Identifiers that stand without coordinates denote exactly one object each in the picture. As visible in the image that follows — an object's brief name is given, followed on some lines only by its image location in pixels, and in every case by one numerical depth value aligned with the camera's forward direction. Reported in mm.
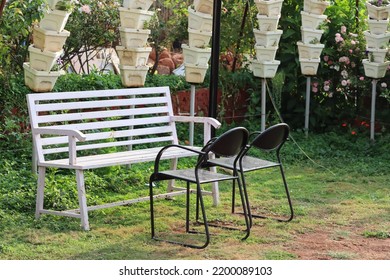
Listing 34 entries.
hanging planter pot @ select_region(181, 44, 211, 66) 12102
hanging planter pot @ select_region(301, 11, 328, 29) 14046
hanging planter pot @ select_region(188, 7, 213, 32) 11922
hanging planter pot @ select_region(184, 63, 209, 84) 12179
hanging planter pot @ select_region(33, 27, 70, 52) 10081
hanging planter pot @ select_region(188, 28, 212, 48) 12014
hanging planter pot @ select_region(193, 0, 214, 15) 11849
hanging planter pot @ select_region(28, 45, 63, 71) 10142
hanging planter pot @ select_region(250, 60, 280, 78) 13749
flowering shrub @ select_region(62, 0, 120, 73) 13552
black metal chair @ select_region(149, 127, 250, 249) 8181
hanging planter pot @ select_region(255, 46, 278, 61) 13661
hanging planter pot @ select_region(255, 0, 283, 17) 13288
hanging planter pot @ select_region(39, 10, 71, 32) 10065
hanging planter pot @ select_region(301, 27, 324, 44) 14172
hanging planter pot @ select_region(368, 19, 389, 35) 13804
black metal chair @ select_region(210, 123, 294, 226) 8698
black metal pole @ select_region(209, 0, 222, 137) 11366
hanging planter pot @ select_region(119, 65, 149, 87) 11553
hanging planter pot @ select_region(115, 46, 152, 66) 11476
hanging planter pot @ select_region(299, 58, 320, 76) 14292
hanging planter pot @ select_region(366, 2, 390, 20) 13692
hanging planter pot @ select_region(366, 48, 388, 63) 13914
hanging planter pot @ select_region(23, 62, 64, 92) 10197
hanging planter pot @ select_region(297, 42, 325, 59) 14188
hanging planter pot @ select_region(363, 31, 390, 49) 13892
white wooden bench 8769
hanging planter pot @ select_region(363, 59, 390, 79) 13980
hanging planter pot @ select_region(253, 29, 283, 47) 13552
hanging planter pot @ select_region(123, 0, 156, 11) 11238
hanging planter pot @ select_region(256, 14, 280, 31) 13486
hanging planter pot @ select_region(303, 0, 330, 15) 13936
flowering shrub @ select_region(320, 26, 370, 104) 14716
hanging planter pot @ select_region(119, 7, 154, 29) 11245
